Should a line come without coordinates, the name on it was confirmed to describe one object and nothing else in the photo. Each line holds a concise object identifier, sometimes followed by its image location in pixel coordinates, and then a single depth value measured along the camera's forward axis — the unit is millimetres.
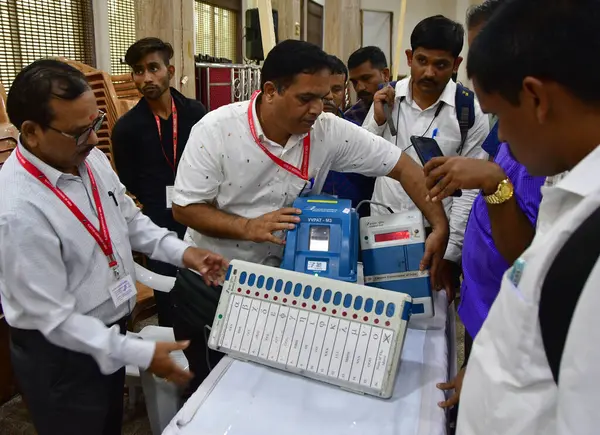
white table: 1040
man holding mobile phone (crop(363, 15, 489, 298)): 2010
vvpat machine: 1300
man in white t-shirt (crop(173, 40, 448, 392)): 1555
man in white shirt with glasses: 1144
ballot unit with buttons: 1109
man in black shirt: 2521
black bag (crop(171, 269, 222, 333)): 1487
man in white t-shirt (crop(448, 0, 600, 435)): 572
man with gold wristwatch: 1054
